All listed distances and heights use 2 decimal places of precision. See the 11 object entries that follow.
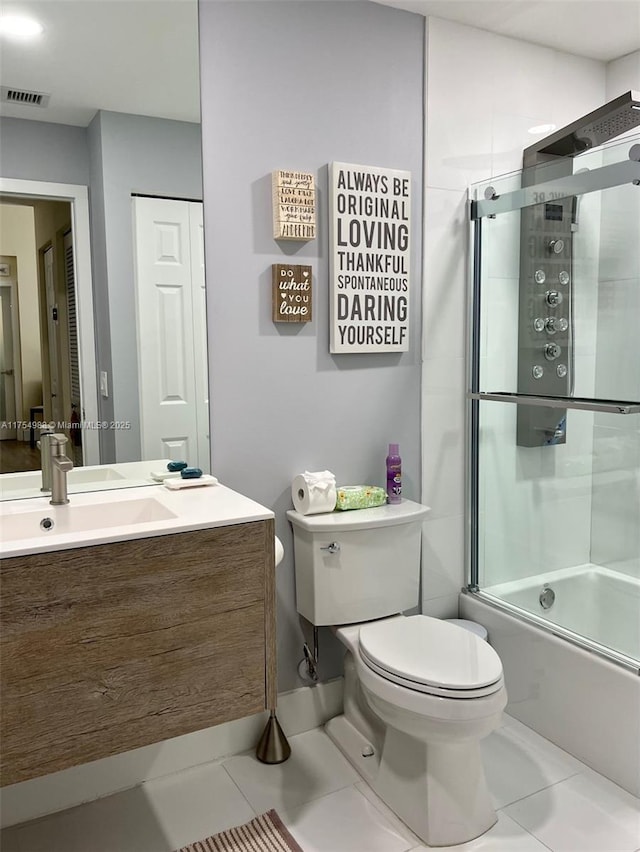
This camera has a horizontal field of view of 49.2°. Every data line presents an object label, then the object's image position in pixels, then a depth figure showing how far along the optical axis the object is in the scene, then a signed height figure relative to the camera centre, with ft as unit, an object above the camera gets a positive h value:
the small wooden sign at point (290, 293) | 7.04 +0.61
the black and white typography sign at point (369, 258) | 7.36 +1.02
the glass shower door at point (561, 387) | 7.20 -0.40
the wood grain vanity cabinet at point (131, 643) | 4.56 -2.02
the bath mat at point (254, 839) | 5.93 -4.17
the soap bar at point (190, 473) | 6.66 -1.14
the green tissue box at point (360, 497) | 7.34 -1.53
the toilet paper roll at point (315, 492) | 7.10 -1.42
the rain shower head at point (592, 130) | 6.89 +2.35
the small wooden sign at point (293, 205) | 6.91 +1.47
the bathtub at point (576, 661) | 6.68 -3.20
